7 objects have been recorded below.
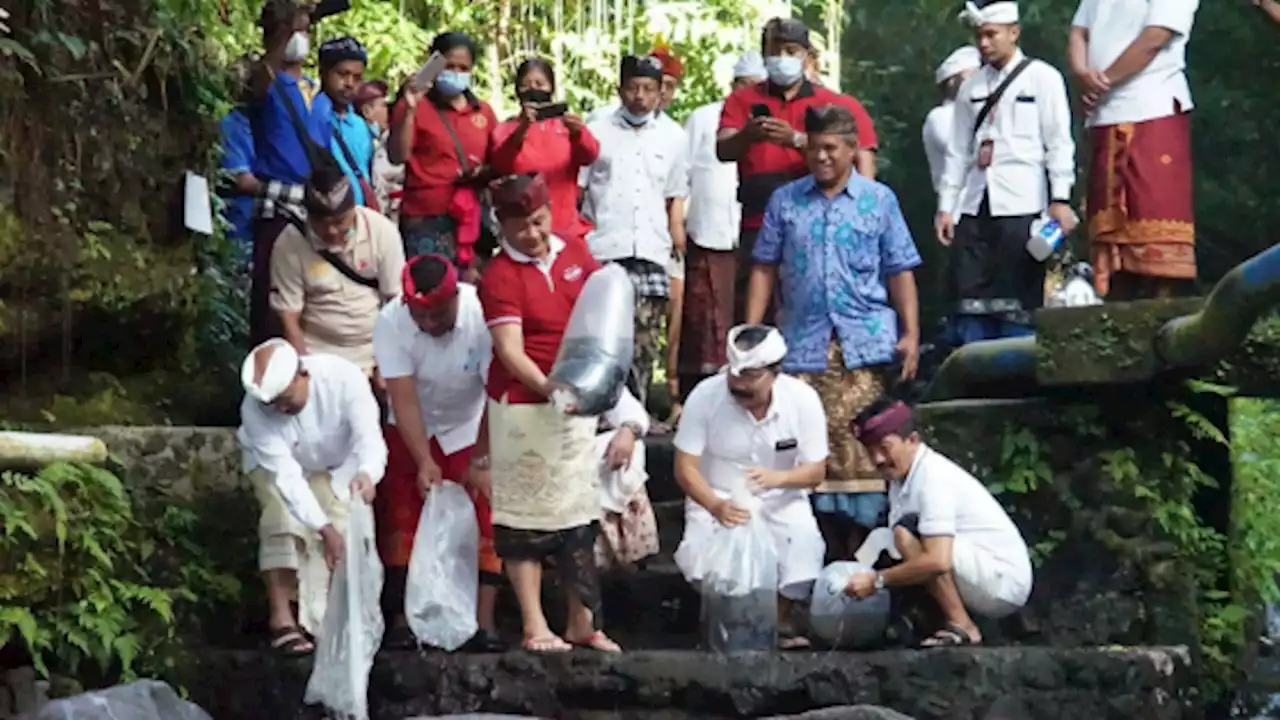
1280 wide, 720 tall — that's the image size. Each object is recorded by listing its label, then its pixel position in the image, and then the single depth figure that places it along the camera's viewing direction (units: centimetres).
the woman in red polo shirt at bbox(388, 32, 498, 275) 826
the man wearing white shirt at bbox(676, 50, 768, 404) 863
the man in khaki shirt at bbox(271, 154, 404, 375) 732
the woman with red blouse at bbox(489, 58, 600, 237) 803
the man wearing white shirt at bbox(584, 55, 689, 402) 851
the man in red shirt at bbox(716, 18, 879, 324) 784
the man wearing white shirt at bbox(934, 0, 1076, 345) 788
